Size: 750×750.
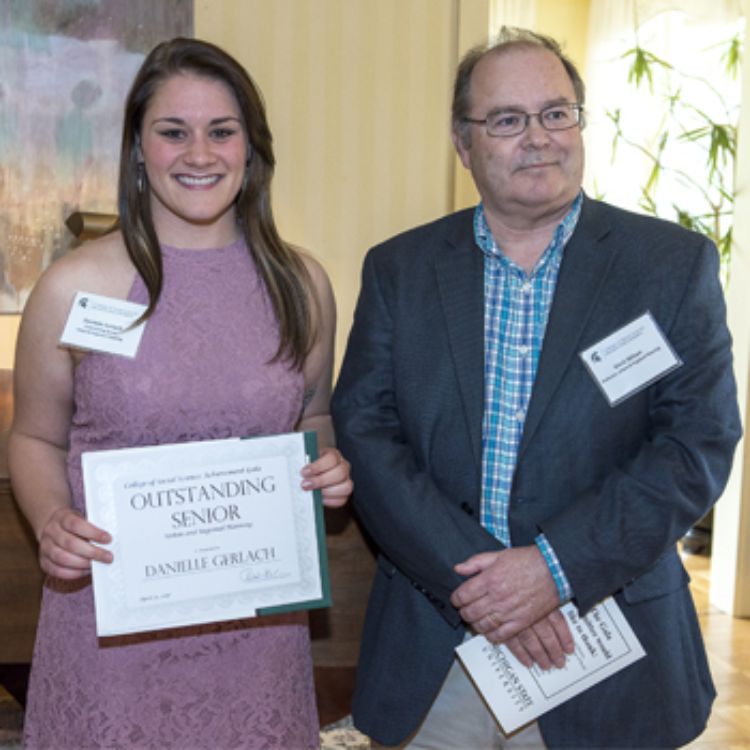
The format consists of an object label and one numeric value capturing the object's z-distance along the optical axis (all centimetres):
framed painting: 430
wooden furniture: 235
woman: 186
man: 178
